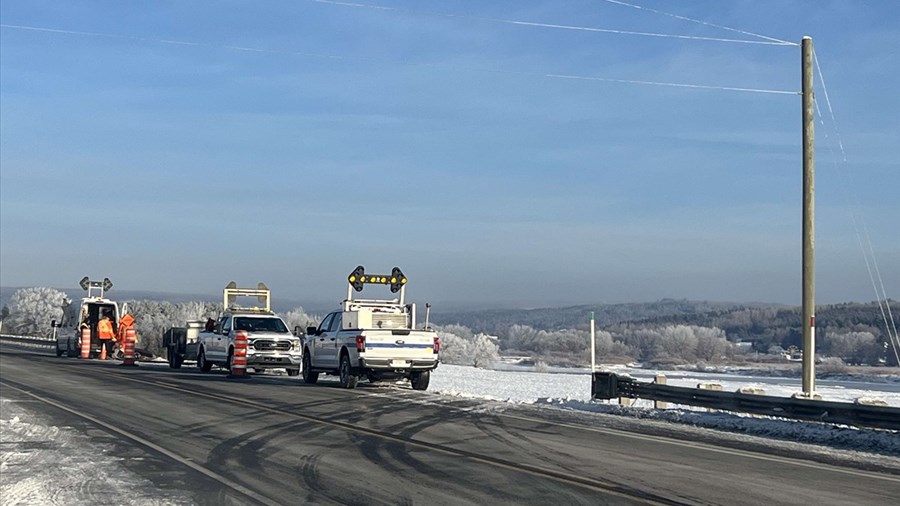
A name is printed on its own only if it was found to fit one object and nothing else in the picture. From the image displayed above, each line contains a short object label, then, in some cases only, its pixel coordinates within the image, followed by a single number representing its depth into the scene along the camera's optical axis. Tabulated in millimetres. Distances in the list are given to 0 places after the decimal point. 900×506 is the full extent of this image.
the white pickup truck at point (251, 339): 31422
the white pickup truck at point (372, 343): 25609
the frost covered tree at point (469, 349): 75688
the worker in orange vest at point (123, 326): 41031
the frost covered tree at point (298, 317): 85112
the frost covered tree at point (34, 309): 126688
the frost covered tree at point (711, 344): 124000
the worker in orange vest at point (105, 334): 44625
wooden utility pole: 19203
